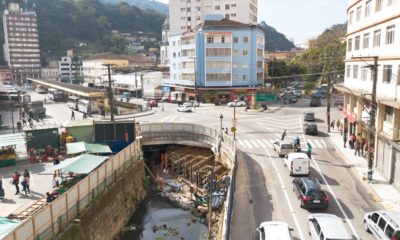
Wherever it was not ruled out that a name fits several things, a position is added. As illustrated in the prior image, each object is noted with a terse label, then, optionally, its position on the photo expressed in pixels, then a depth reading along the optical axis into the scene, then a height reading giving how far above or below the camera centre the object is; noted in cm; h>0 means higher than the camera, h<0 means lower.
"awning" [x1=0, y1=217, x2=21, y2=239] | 1538 -669
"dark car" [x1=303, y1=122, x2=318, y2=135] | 4150 -669
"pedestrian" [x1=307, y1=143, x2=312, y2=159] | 3158 -700
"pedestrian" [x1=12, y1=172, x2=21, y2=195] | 2434 -716
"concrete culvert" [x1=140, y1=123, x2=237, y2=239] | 3988 -693
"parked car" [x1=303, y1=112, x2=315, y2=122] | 4862 -636
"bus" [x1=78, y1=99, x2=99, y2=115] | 6719 -629
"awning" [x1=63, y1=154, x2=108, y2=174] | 2442 -631
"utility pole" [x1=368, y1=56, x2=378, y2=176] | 2333 -325
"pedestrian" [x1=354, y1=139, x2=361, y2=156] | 3332 -724
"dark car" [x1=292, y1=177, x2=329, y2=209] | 2066 -720
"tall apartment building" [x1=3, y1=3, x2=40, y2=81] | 16488 +1477
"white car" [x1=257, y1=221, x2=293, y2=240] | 1577 -712
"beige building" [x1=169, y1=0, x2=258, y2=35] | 11256 +1980
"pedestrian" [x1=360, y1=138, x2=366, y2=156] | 3322 -690
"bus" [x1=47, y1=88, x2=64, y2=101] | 9400 -558
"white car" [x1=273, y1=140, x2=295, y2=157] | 3156 -674
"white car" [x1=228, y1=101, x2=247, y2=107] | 6962 -628
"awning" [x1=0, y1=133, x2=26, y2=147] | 3047 -564
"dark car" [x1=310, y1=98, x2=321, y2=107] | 6675 -599
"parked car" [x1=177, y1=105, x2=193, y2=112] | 6338 -647
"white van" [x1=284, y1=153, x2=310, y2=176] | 2616 -681
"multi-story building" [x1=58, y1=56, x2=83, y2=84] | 17000 +194
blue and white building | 7725 +313
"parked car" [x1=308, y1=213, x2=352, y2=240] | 1555 -701
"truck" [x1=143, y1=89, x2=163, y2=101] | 9189 -583
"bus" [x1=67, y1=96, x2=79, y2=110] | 7635 -708
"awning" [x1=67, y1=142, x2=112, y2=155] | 3036 -635
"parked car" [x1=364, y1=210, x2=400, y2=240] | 1595 -717
